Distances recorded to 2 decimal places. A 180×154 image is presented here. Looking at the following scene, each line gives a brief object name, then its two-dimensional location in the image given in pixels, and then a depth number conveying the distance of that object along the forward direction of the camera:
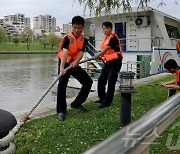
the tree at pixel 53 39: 86.02
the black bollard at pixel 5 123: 2.55
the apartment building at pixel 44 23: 195.02
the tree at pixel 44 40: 88.00
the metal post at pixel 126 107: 4.33
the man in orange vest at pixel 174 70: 5.45
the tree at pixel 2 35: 75.94
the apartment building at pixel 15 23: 152.25
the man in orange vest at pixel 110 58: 5.61
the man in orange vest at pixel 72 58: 4.89
